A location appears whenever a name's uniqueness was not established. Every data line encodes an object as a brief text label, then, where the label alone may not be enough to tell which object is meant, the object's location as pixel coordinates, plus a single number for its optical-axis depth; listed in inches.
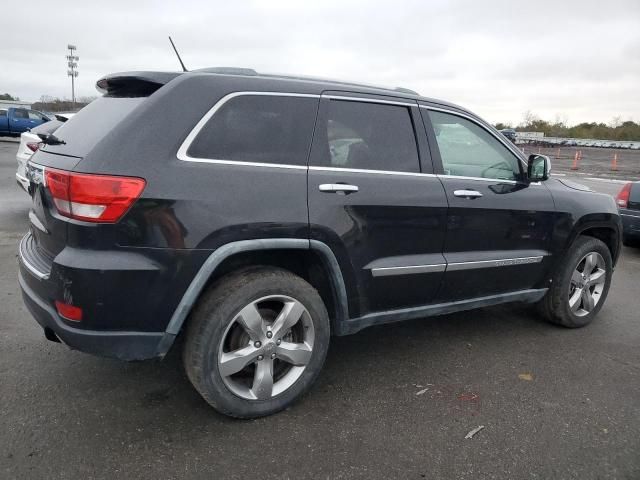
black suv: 95.6
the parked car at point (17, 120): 1030.4
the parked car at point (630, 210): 275.9
